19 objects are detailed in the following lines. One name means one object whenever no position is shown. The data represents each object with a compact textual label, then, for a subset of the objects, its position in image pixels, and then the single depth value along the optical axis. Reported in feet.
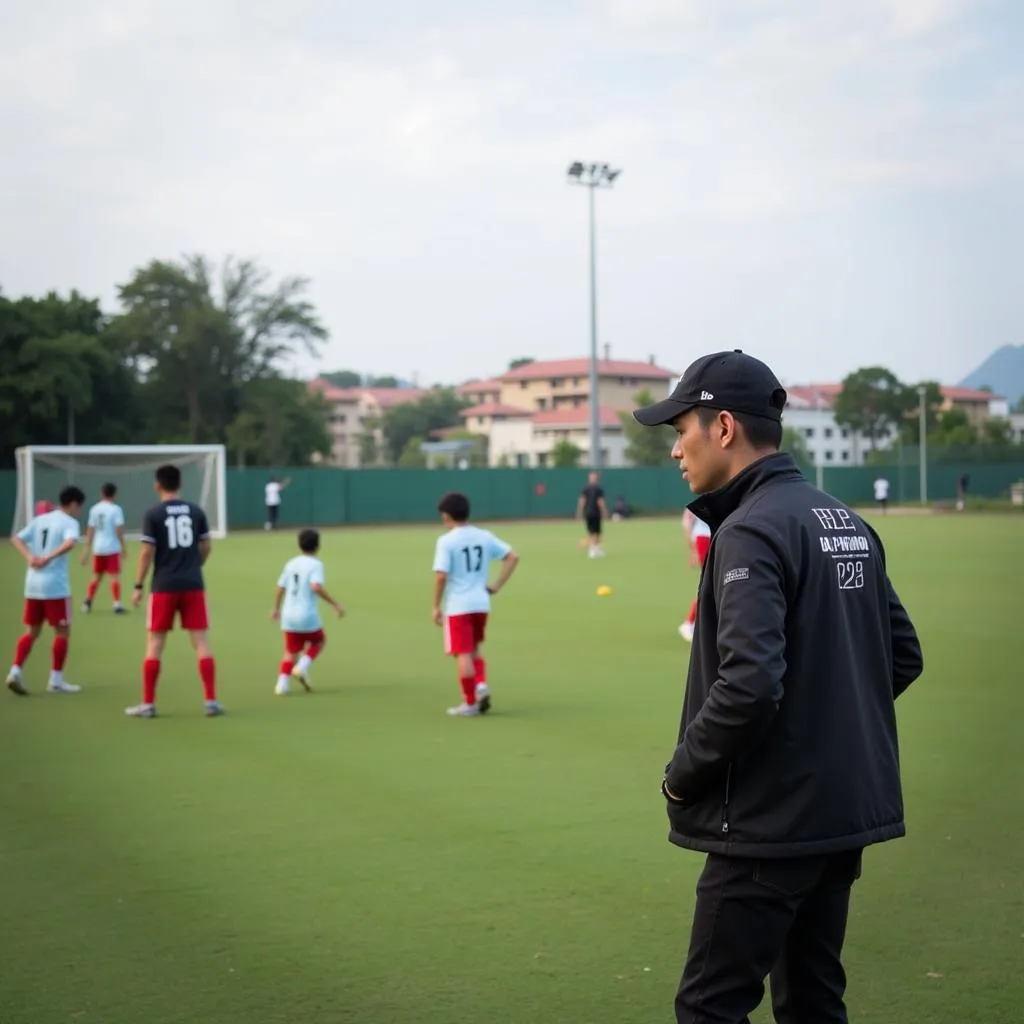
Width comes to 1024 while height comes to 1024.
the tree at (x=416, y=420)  441.27
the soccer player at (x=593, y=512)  100.01
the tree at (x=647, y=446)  261.44
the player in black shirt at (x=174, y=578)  36.22
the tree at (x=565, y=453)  255.25
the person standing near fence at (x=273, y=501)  152.35
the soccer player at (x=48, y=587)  41.37
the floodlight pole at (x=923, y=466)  200.84
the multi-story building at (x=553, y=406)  391.45
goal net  132.77
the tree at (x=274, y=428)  220.23
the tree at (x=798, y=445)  205.36
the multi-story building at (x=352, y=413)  514.68
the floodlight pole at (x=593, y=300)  177.37
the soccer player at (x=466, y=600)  36.73
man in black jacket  10.63
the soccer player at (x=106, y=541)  66.03
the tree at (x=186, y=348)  218.18
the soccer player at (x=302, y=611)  40.55
